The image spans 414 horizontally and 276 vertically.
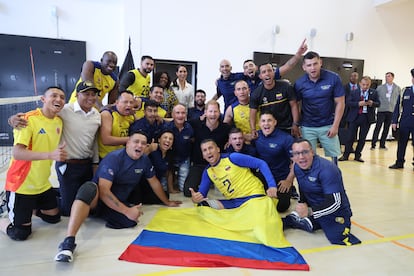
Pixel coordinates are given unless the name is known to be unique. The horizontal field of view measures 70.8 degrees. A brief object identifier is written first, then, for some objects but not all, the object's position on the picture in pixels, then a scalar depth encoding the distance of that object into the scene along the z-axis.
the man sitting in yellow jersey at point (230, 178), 3.32
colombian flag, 2.41
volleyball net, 7.78
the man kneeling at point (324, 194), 2.73
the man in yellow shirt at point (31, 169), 2.69
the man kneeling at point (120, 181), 2.96
